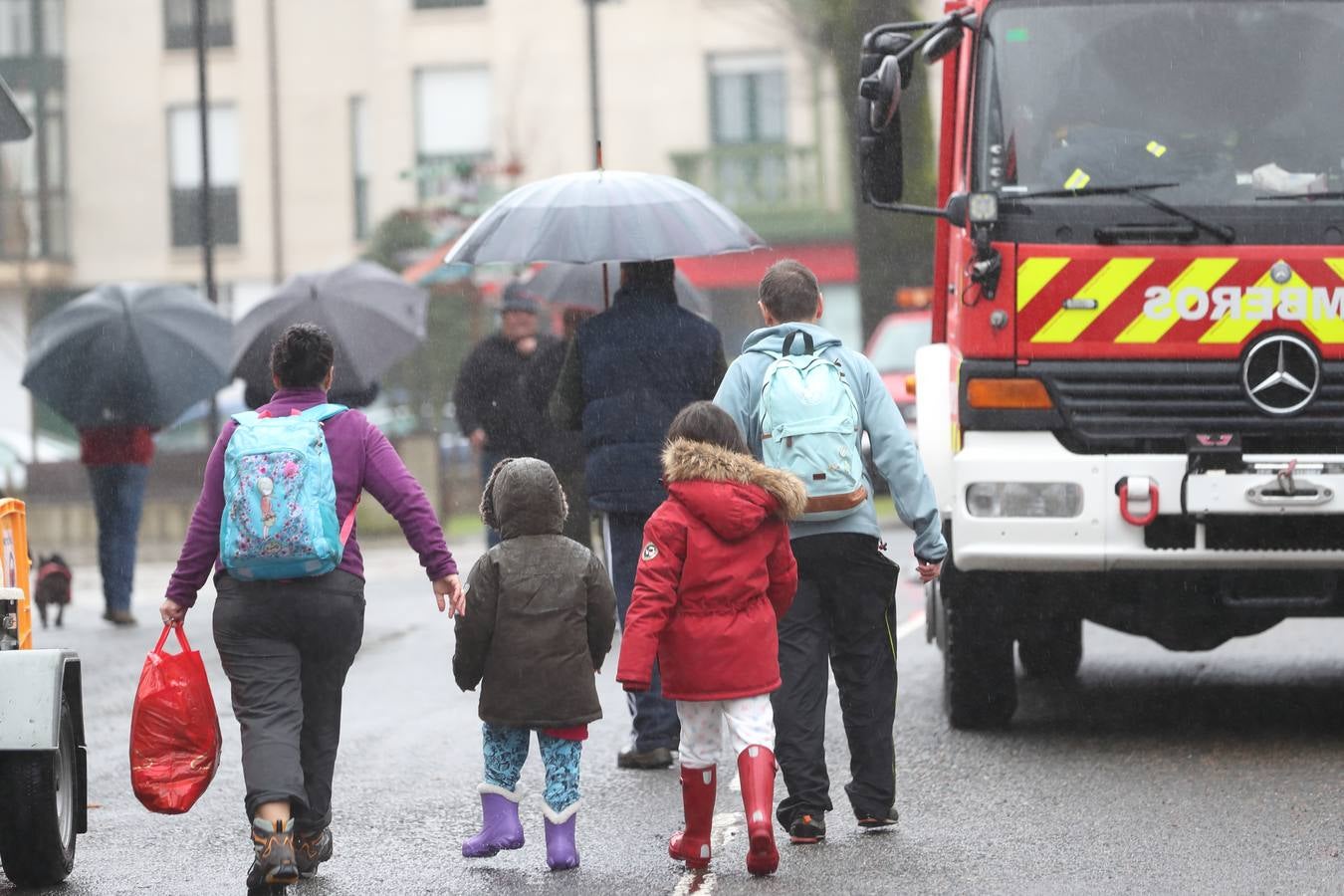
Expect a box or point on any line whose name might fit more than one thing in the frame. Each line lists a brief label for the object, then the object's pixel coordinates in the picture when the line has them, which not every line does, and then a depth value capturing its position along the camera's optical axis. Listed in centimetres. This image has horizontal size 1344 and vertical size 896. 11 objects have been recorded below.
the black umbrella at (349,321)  2428
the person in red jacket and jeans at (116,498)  2800
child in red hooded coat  1239
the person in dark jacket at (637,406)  1631
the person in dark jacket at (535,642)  1266
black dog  2770
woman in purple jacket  1216
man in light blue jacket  1349
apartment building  7569
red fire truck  1595
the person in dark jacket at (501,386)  2373
